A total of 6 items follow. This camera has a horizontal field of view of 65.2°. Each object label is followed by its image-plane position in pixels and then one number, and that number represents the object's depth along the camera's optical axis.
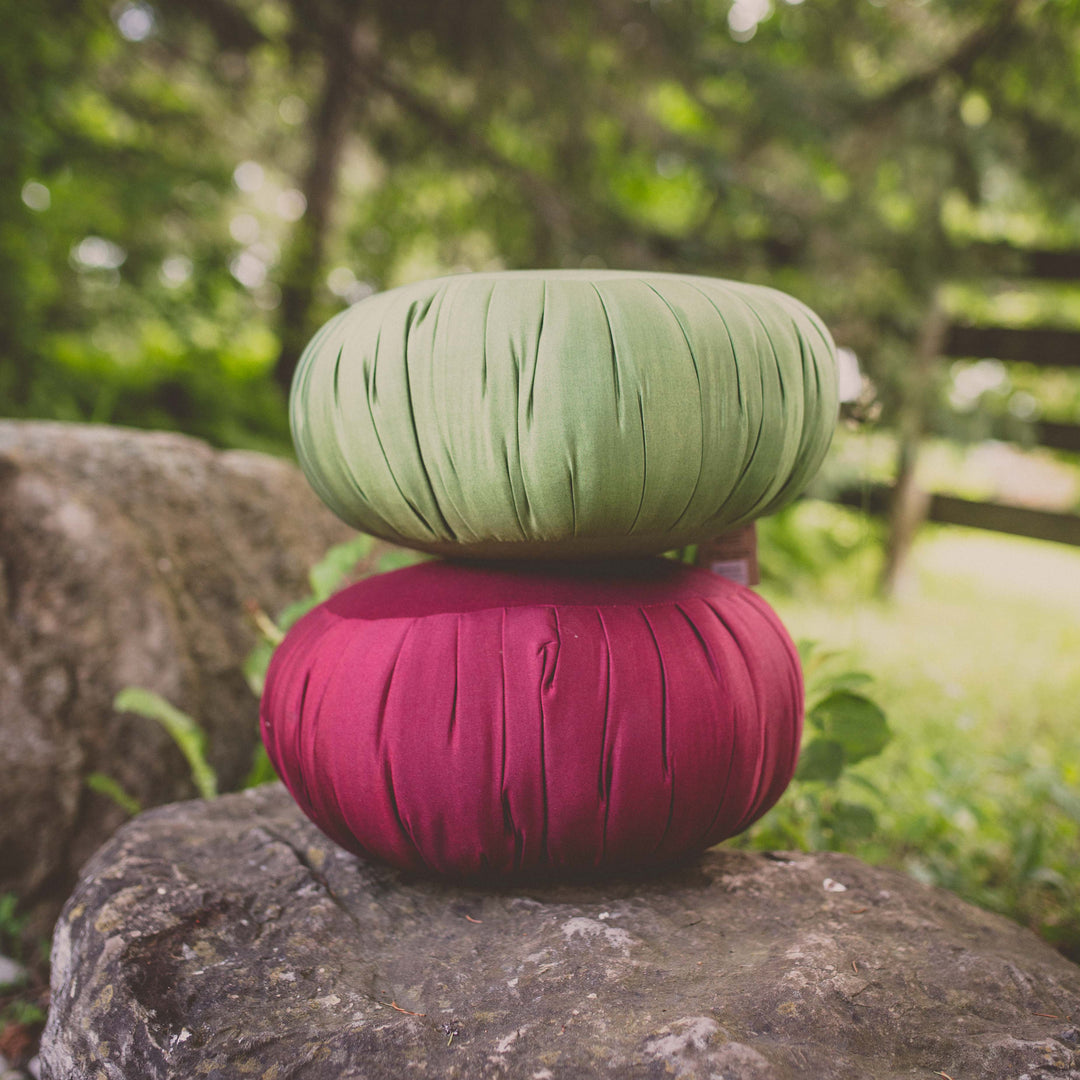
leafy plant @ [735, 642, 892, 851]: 1.42
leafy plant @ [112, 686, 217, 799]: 1.63
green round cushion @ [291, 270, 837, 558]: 0.93
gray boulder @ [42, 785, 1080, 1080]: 0.79
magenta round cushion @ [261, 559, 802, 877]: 0.96
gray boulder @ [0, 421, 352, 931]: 1.73
